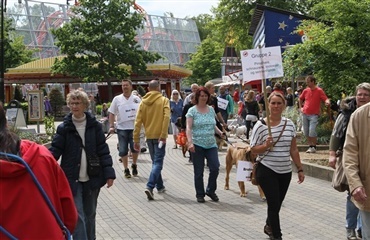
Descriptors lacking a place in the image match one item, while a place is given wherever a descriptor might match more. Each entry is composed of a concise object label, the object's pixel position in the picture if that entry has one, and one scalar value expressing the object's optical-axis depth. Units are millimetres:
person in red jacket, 2600
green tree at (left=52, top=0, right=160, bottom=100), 37219
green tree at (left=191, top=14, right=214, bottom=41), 106812
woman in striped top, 5816
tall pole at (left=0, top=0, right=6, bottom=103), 24734
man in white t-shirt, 10070
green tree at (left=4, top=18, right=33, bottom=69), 42831
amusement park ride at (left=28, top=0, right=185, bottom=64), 57344
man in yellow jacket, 8414
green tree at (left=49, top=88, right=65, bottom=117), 36094
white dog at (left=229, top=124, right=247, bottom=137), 16205
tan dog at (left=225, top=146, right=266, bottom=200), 8202
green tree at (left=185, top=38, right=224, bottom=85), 68562
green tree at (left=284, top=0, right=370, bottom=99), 11523
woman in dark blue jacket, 4965
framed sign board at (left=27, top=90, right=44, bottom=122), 21938
